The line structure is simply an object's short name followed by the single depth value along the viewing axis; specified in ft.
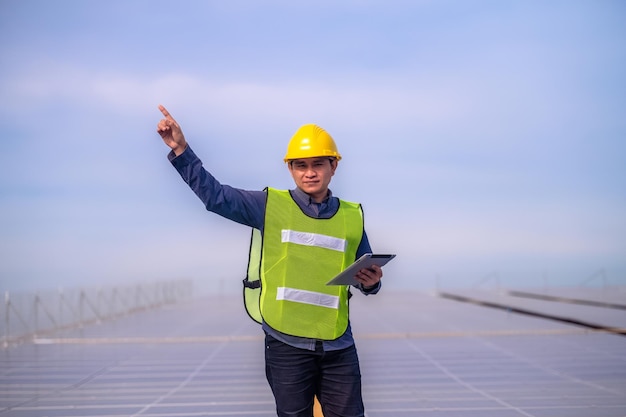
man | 14.69
